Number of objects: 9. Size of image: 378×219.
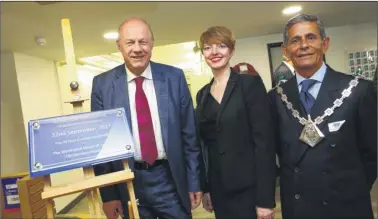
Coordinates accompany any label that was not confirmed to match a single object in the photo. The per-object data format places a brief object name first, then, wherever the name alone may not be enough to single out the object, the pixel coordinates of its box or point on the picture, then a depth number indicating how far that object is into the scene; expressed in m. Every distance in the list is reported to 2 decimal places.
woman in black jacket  1.43
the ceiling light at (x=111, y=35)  3.46
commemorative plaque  1.23
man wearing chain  1.27
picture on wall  4.79
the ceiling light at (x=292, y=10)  3.33
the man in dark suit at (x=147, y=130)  1.46
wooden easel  1.21
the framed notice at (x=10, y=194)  3.03
